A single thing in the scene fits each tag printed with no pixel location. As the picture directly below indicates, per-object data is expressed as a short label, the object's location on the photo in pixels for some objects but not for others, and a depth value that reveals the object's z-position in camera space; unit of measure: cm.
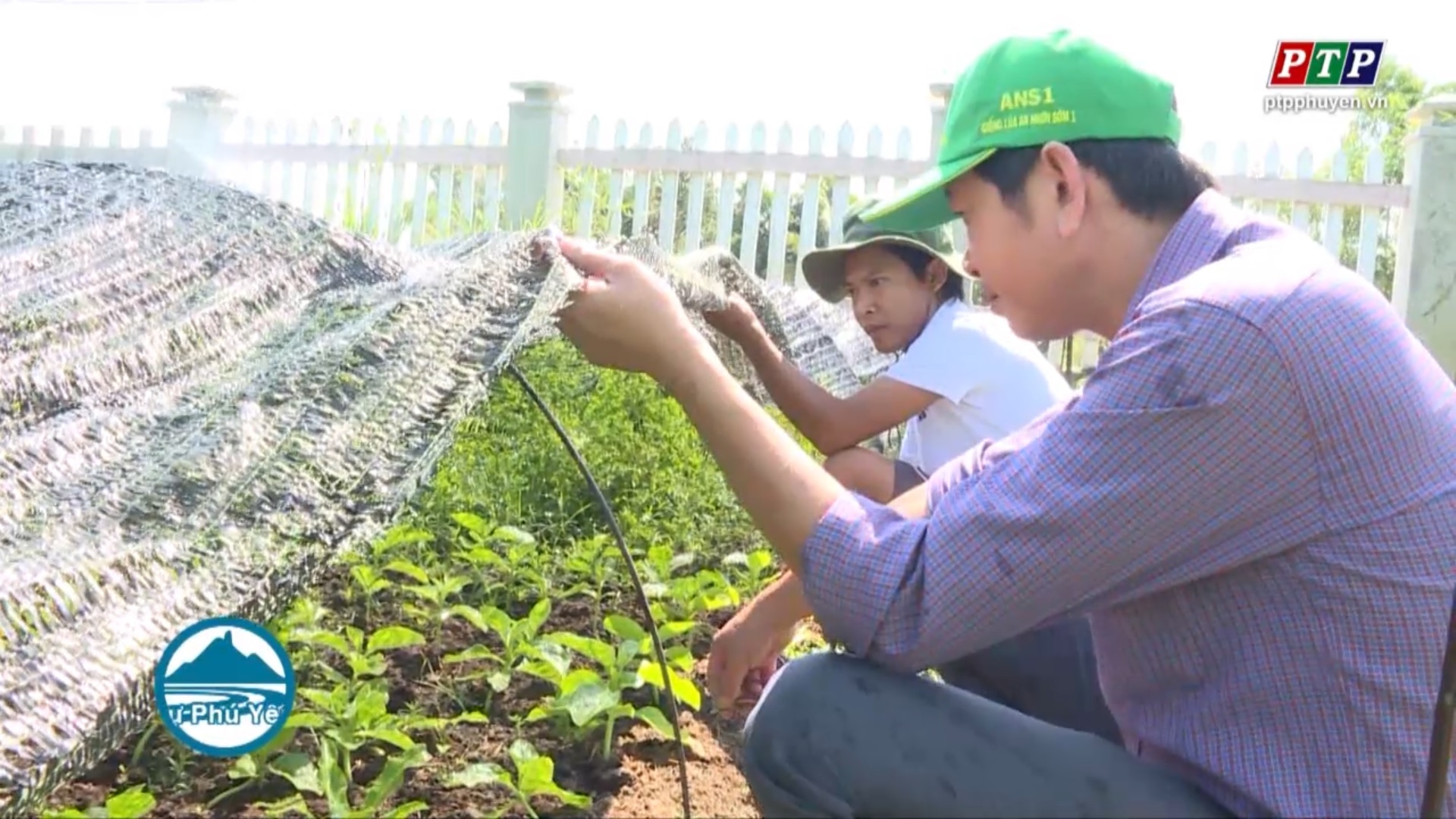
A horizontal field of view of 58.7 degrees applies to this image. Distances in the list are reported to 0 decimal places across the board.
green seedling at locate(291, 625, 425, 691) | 210
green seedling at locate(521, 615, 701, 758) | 202
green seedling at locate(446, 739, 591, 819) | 178
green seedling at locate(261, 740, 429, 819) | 169
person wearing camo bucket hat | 260
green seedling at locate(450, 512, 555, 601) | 266
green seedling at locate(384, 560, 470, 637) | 246
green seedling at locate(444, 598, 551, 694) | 220
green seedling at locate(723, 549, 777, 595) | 280
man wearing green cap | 118
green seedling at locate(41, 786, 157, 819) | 158
